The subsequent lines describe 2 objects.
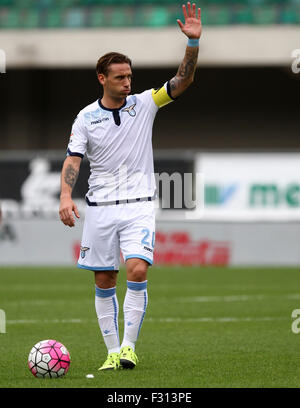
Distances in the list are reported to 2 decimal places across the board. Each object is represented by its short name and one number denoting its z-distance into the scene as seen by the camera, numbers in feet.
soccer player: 48.55
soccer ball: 46.24
